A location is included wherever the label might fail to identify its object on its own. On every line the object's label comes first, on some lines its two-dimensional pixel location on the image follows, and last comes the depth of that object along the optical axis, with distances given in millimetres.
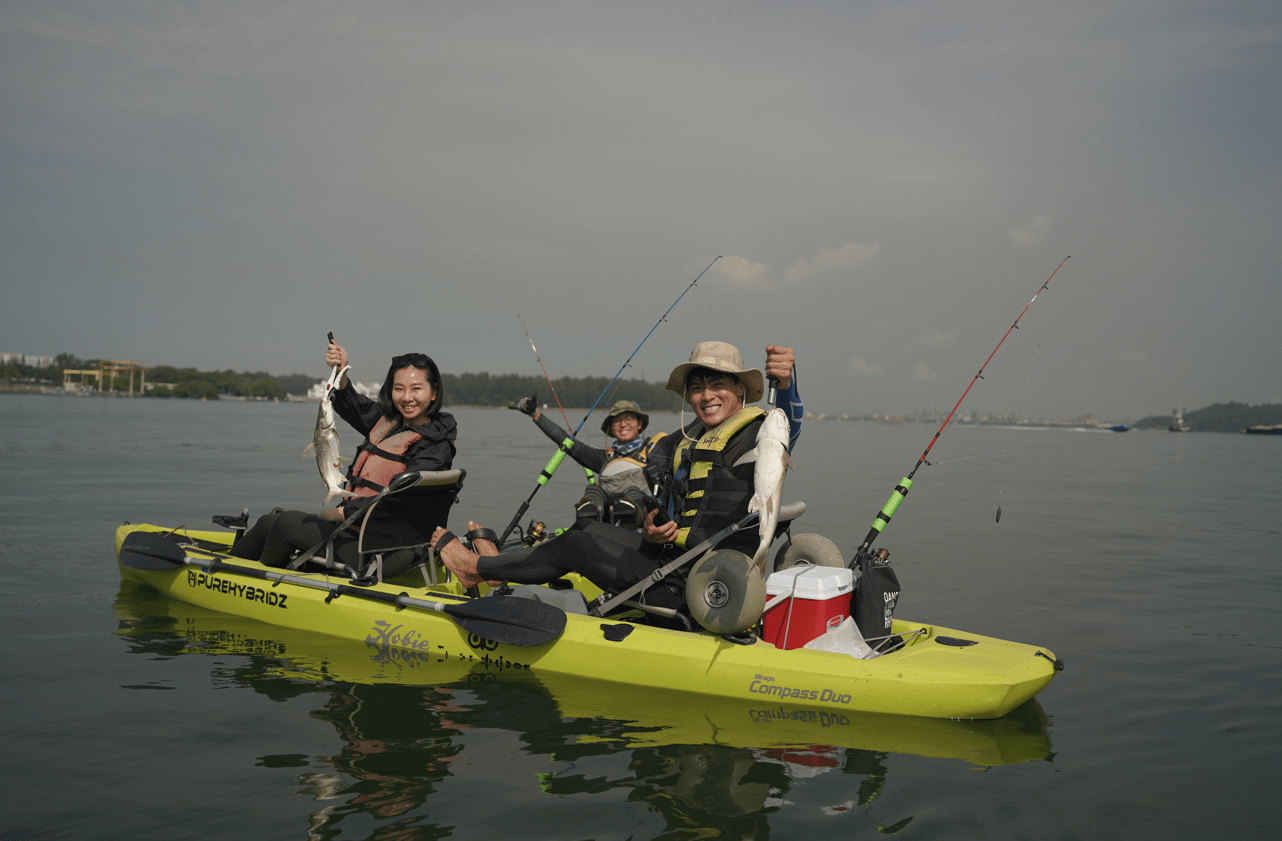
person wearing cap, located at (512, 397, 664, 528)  5902
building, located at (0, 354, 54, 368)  153425
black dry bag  5020
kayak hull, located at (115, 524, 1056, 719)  4688
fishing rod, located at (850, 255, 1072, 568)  5535
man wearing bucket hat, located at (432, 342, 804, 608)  4723
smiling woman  5988
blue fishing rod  7809
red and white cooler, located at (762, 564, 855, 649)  4863
